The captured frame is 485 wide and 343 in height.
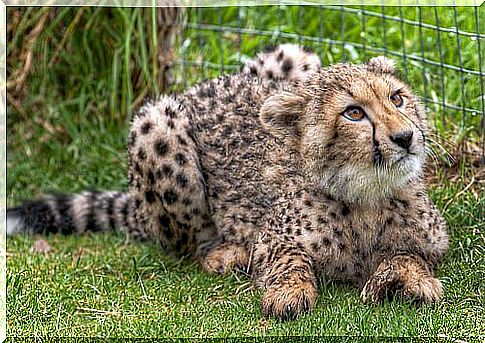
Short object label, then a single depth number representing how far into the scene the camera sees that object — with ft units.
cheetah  24.63
